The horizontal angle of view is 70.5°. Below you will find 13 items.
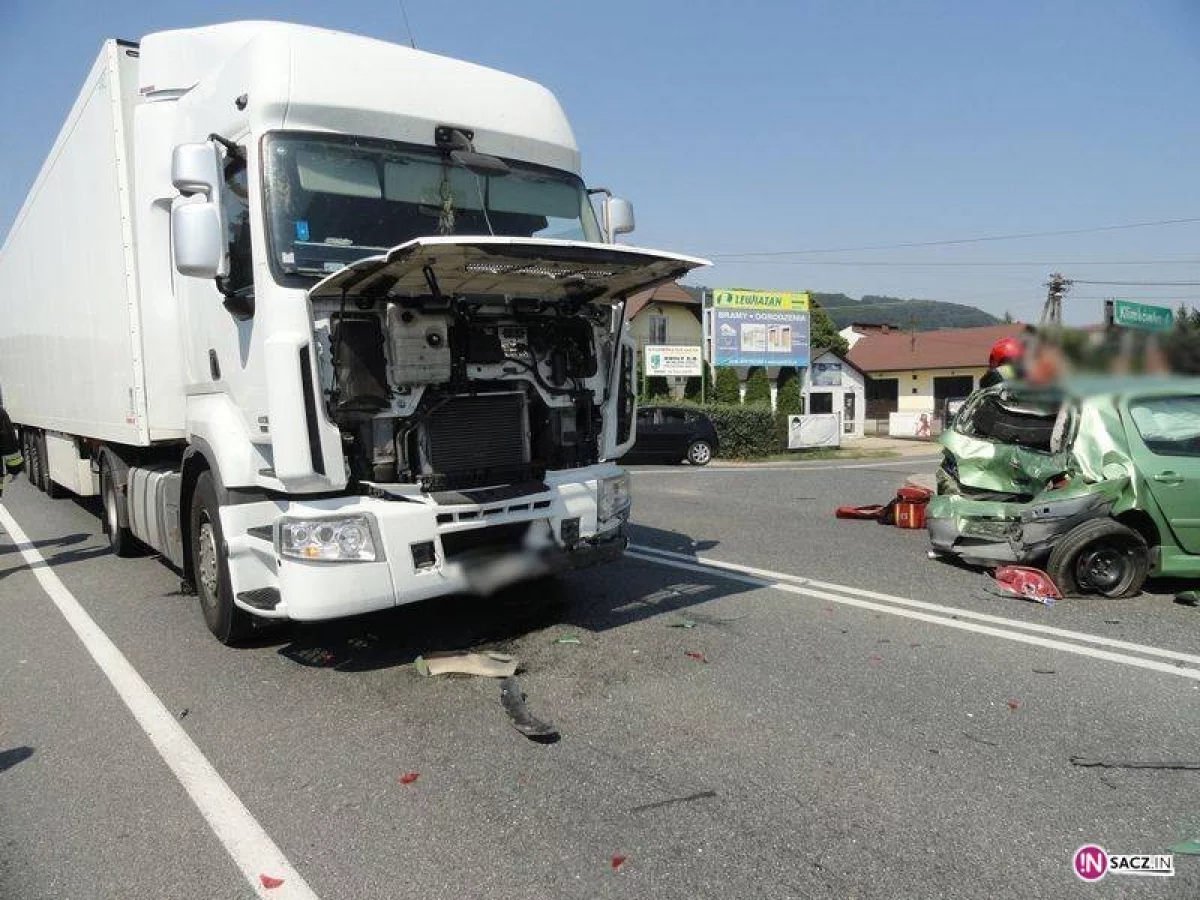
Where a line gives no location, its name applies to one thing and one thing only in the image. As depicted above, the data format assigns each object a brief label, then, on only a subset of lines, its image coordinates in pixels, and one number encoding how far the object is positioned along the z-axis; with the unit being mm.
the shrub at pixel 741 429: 26766
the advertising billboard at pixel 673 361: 29531
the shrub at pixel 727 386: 32781
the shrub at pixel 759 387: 31750
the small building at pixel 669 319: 46062
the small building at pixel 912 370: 43969
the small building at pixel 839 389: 41344
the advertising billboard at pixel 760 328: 30500
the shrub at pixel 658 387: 35688
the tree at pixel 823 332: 56312
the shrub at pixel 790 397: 31125
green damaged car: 6238
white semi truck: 4613
